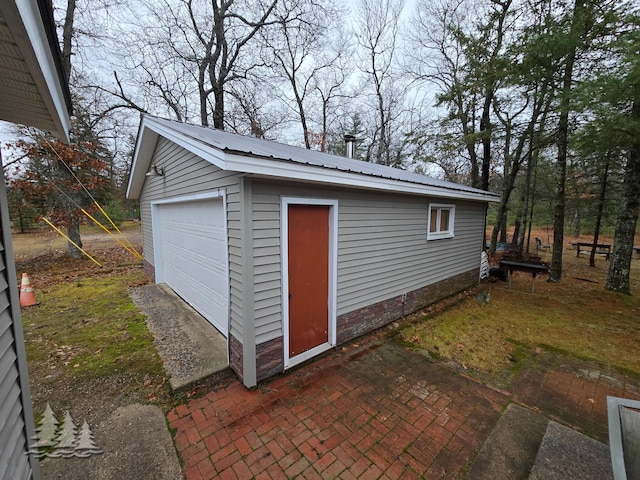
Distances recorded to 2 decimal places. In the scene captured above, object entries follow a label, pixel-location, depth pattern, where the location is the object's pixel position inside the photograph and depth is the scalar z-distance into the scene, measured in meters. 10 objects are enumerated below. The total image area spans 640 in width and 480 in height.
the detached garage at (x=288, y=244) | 3.14
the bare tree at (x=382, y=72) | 14.24
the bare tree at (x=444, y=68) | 10.88
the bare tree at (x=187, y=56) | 11.22
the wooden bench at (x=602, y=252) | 12.26
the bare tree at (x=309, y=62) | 11.96
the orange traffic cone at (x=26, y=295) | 5.75
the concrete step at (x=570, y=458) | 2.15
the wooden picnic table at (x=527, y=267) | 7.10
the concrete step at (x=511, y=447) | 2.21
